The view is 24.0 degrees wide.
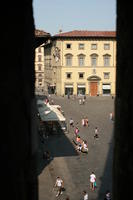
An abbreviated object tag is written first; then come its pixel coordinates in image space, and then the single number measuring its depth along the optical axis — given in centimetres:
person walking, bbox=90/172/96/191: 1342
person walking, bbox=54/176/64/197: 1319
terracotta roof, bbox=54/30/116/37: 5260
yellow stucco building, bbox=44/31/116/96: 5316
